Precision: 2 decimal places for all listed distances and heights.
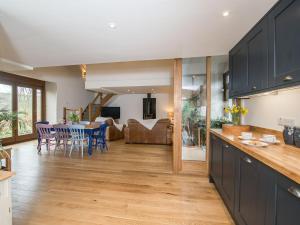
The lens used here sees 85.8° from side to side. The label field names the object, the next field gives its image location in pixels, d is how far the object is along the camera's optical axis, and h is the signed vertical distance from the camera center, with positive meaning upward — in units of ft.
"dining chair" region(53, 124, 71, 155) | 15.66 -2.06
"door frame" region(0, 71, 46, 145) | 19.08 +2.98
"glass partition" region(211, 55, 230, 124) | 10.43 +1.65
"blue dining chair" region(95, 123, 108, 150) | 16.24 -2.43
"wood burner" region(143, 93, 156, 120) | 30.53 +1.01
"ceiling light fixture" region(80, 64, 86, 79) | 21.47 +5.65
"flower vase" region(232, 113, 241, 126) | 8.72 -0.35
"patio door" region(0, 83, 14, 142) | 18.69 +1.51
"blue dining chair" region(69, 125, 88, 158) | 14.88 -1.97
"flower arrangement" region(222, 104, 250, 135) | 7.99 -0.52
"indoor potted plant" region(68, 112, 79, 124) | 17.44 -0.63
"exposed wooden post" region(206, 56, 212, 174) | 10.23 +1.05
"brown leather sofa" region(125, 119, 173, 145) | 19.32 -2.53
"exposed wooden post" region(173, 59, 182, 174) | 10.57 -0.44
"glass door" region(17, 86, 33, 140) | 20.77 +0.71
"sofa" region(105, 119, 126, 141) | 21.17 -2.62
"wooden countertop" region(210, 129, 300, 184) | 3.05 -1.08
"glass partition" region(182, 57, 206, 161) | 10.74 +0.30
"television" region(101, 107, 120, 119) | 31.22 +0.06
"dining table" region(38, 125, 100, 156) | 15.06 -2.00
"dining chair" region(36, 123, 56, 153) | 15.46 -2.04
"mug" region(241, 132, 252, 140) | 6.40 -0.94
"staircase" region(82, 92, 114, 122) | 28.57 +0.80
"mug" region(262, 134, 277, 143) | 5.80 -0.95
